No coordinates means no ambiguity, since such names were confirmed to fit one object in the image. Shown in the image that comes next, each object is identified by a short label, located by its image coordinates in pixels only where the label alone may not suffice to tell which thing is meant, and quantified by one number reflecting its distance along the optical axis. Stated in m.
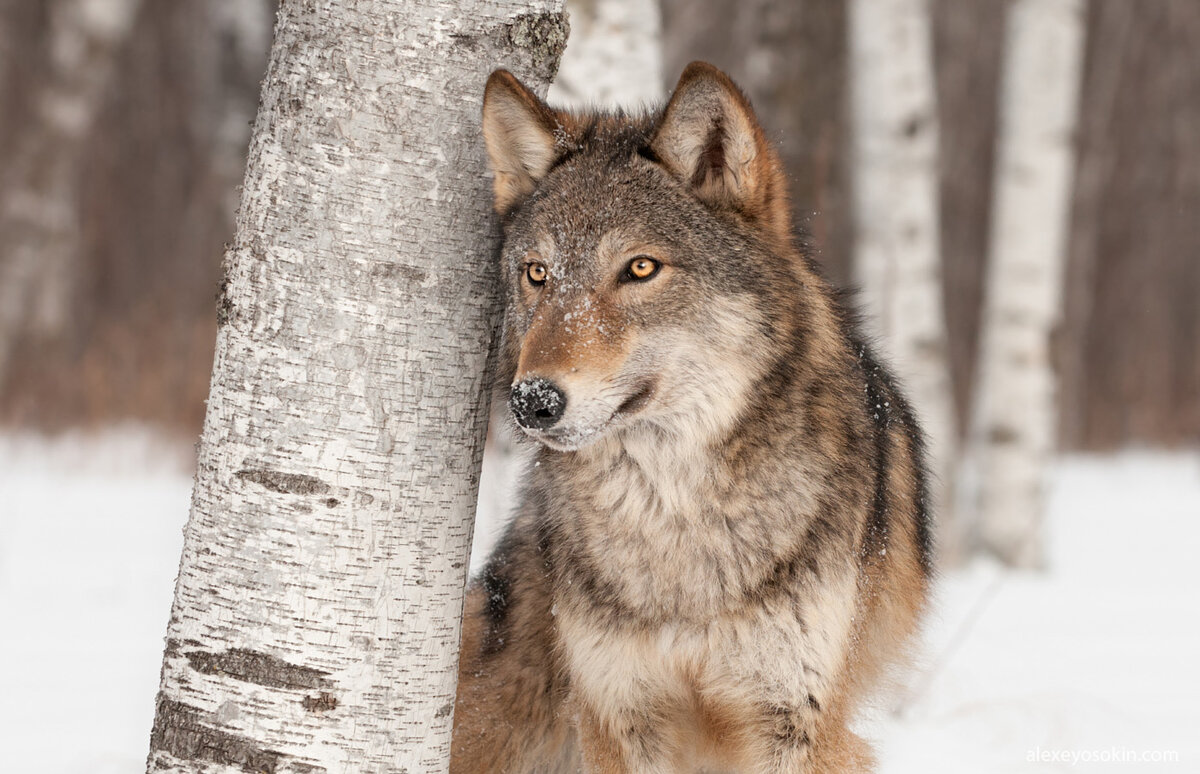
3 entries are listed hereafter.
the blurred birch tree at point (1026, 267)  16.33
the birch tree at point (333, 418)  4.93
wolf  5.55
